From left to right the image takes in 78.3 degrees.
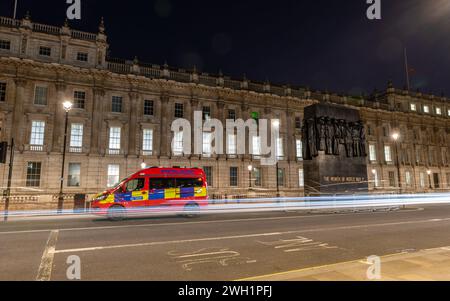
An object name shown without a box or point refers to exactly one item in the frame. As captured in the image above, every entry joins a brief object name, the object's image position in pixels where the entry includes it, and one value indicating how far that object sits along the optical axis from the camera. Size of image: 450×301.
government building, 27.08
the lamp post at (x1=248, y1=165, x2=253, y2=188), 34.01
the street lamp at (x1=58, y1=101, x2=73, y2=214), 18.83
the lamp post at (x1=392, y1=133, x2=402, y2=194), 41.22
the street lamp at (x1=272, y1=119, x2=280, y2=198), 36.91
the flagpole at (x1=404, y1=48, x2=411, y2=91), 45.77
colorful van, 15.20
